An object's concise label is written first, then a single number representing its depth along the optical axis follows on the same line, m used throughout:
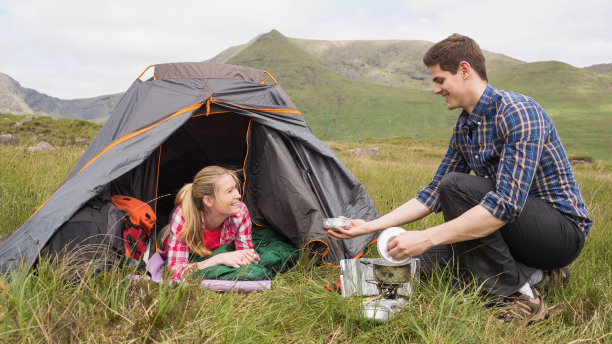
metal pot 2.62
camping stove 2.51
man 2.29
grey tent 3.11
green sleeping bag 3.03
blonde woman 3.19
